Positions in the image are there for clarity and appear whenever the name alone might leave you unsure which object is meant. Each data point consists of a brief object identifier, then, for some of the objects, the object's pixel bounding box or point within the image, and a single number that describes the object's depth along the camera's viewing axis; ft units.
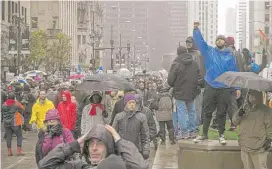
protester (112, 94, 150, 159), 32.12
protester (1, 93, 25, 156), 58.59
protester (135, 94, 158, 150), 38.42
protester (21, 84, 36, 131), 81.20
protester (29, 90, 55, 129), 50.17
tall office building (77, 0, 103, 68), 348.59
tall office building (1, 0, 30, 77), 135.44
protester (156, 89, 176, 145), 61.67
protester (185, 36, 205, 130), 41.70
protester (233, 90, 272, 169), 32.55
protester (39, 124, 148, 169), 14.94
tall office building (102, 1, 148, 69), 538.96
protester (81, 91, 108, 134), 38.09
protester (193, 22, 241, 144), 36.19
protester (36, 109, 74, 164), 27.89
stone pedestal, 36.52
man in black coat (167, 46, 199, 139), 40.14
